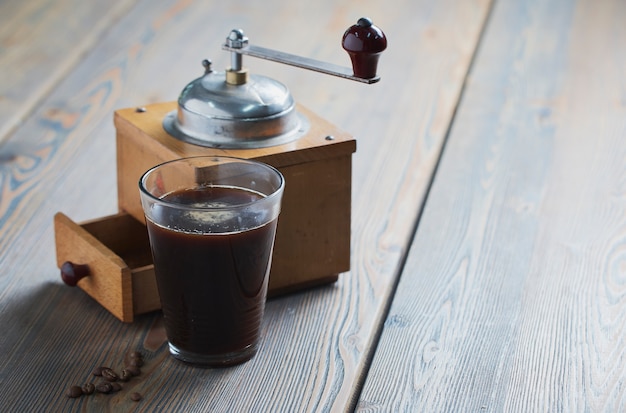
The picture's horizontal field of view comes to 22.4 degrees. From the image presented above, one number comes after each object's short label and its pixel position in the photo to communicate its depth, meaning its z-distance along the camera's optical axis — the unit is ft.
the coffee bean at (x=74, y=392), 3.10
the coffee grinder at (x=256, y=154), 3.36
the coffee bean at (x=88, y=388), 3.11
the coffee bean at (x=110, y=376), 3.15
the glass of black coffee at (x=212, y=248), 3.09
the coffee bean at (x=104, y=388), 3.11
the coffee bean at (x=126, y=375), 3.16
